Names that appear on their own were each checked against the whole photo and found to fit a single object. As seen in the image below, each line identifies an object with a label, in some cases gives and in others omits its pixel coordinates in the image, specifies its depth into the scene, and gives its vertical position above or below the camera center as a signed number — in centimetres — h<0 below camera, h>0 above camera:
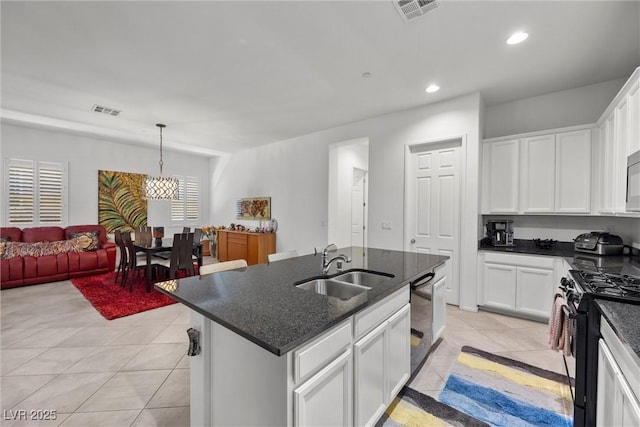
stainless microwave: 191 +26
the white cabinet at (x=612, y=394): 100 -73
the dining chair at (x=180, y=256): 418 -71
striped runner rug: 170 -128
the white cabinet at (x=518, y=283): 297 -77
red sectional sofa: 427 -88
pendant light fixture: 483 +43
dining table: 409 -61
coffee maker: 351 -22
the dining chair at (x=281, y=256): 259 -43
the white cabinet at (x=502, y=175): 340 +53
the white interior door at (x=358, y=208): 585 +13
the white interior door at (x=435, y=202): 362 +18
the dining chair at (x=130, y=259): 423 -77
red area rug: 343 -124
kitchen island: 104 -63
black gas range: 142 -65
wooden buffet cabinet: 591 -75
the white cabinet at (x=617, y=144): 208 +65
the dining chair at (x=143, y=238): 468 -48
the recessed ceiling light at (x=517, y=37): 229 +154
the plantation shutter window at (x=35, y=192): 486 +32
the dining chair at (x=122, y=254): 446 -72
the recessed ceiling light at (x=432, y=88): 325 +155
